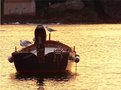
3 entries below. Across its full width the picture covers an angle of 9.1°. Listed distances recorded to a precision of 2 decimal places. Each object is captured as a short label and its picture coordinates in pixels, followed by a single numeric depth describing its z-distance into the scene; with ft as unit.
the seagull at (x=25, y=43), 154.57
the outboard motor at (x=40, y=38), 139.13
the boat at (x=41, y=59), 138.10
